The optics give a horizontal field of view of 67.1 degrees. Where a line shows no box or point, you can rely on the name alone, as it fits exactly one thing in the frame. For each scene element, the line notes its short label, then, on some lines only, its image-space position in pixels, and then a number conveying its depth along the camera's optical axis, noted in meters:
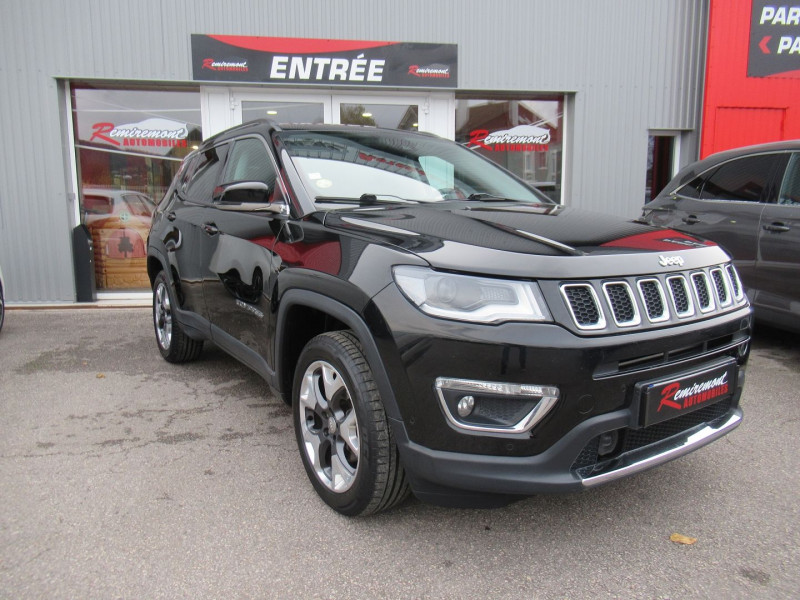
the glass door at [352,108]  7.96
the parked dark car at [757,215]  4.51
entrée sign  7.57
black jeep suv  1.99
